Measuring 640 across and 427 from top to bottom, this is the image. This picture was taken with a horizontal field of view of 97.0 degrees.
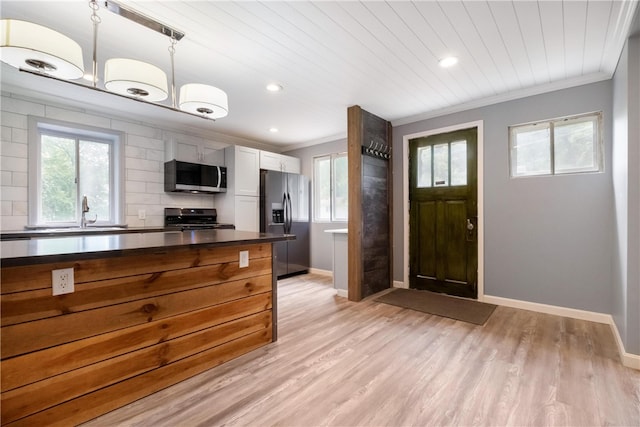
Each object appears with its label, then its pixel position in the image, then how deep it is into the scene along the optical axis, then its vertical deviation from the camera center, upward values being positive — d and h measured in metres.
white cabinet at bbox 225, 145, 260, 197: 4.56 +0.73
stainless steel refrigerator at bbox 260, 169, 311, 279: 4.81 +0.01
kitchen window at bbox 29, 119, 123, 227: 3.30 +0.53
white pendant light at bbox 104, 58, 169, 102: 1.78 +0.88
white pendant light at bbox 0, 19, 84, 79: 1.39 +0.86
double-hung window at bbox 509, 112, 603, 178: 2.96 +0.73
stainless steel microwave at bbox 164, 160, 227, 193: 4.14 +0.57
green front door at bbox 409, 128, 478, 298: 3.68 -0.01
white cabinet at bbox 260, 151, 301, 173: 5.01 +0.96
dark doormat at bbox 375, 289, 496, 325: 3.10 -1.13
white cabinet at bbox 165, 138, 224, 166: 4.27 +1.03
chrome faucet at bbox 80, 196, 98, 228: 3.42 +0.06
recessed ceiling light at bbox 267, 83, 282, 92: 3.08 +1.40
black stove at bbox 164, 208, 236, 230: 4.23 -0.07
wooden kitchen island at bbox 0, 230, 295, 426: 1.37 -0.63
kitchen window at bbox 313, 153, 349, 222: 5.13 +0.48
